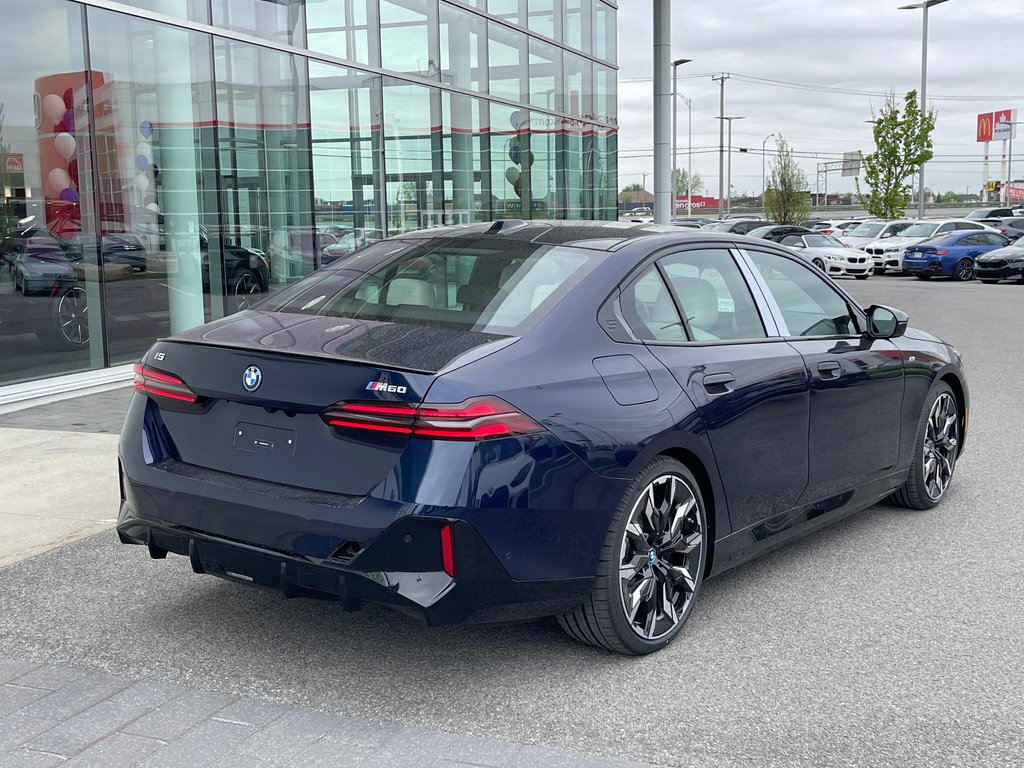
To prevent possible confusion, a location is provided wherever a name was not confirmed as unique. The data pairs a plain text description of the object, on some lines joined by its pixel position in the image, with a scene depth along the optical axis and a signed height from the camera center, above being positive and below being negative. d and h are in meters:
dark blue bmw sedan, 3.47 -0.74
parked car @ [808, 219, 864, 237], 41.80 -0.85
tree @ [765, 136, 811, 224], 60.06 +0.35
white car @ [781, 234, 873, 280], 31.30 -1.43
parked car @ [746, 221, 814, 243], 32.16 -0.74
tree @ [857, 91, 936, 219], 49.78 +2.16
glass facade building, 11.11 +0.80
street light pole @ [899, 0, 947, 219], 48.00 +6.45
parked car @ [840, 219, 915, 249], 35.38 -0.88
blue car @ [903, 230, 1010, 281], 30.53 -1.39
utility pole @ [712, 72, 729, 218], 80.12 +5.24
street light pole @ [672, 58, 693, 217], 61.38 +6.83
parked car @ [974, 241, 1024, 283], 29.25 -1.62
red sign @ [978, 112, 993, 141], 100.69 +6.82
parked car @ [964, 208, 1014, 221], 52.04 -0.52
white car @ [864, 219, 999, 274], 32.88 -1.10
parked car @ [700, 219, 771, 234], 35.88 -0.63
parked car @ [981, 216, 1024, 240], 37.97 -0.83
